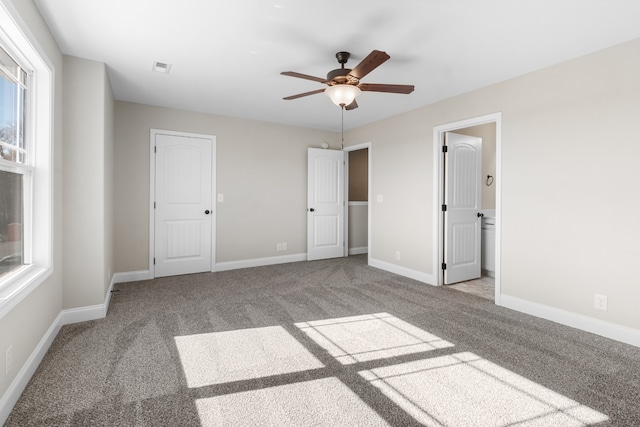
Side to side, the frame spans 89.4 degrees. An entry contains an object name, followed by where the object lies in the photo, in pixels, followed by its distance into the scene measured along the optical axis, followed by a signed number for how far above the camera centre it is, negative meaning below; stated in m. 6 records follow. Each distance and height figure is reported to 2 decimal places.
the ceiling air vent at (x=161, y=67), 3.11 +1.38
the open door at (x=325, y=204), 5.85 +0.08
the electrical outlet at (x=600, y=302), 2.75 -0.79
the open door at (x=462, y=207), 4.34 +0.03
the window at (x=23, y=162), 1.97 +0.32
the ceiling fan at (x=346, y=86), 2.66 +1.06
